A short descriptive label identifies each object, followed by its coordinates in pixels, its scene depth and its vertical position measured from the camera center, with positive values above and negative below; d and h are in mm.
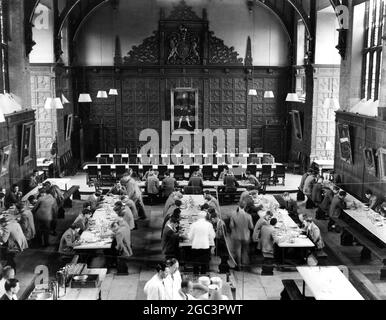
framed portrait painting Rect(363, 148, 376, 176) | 13102 -1545
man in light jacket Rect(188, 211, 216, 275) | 9992 -2759
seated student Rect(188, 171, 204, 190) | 15483 -2457
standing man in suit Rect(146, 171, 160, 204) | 16078 -2642
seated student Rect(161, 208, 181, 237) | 10943 -2486
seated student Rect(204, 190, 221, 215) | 12734 -2539
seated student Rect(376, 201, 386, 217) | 12162 -2616
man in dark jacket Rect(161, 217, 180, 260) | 10281 -2833
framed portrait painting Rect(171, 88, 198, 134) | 22031 -366
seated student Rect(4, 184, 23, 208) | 13242 -2509
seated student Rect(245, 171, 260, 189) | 15661 -2495
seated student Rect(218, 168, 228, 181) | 16677 -2422
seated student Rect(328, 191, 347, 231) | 12773 -2625
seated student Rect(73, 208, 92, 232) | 10961 -2614
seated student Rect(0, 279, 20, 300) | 6770 -2470
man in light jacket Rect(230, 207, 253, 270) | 10617 -2791
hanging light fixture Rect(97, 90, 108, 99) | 19489 +248
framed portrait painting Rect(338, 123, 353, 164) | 15008 -1256
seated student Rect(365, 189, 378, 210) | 12766 -2508
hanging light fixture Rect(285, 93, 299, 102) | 18000 +121
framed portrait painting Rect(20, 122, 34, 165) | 14603 -1247
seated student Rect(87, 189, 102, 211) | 12883 -2560
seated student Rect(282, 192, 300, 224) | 12961 -2756
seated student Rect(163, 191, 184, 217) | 12986 -2521
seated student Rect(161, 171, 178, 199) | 15562 -2568
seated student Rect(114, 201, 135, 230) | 11944 -2620
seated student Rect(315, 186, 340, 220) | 13773 -2638
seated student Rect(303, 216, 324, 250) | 10695 -2799
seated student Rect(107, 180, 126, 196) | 14103 -2448
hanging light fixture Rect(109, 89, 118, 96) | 19878 +331
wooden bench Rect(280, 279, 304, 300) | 8422 -3194
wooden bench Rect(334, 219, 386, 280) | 10086 -3016
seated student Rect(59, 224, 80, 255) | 10045 -2769
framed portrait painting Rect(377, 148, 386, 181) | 12289 -1480
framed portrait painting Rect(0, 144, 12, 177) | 12766 -1476
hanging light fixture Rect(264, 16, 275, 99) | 20022 +252
